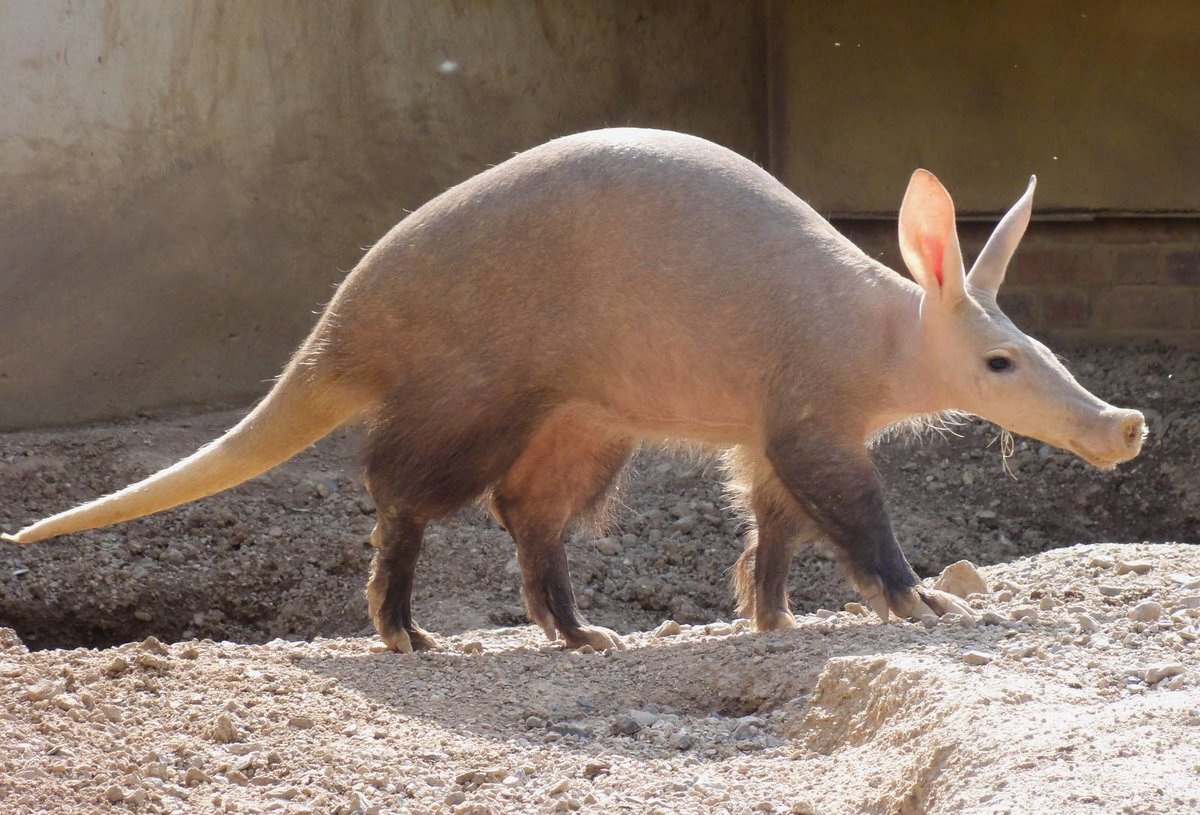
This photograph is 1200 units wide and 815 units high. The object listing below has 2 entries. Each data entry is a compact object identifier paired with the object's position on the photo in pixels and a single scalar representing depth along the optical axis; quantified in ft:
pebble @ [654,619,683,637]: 34.32
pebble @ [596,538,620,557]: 46.47
